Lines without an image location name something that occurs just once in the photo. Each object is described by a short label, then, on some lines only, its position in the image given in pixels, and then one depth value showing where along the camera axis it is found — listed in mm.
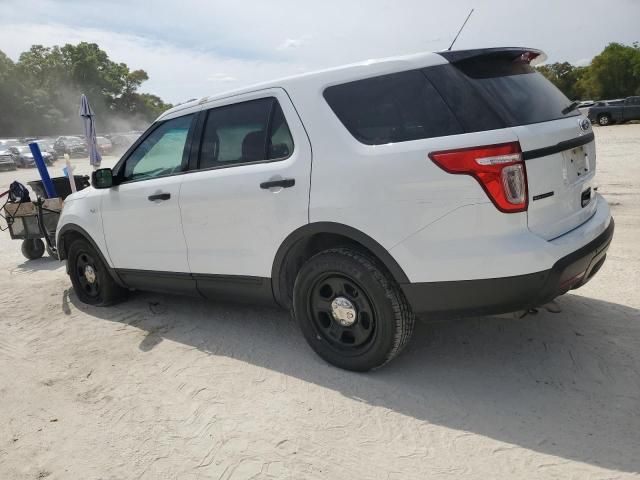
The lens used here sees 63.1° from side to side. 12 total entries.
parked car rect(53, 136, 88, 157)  36188
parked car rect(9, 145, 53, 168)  29641
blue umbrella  9820
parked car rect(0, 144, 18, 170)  27656
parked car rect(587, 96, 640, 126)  28922
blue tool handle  7484
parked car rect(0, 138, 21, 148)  31378
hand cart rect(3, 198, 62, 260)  7195
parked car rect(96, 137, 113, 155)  36453
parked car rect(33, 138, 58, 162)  31422
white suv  2705
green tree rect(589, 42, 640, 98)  54844
